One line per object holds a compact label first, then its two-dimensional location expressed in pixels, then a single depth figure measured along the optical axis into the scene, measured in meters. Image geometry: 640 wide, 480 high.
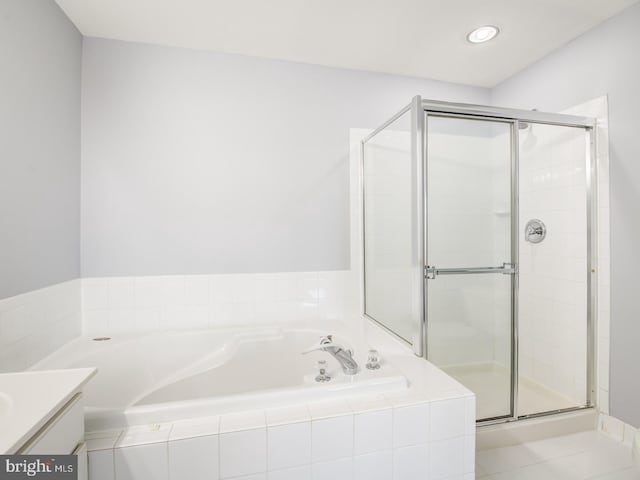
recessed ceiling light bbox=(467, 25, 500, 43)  1.94
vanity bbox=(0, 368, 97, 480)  0.71
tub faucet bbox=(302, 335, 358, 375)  1.44
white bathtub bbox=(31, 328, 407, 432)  1.35
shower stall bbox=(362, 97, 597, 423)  1.74
